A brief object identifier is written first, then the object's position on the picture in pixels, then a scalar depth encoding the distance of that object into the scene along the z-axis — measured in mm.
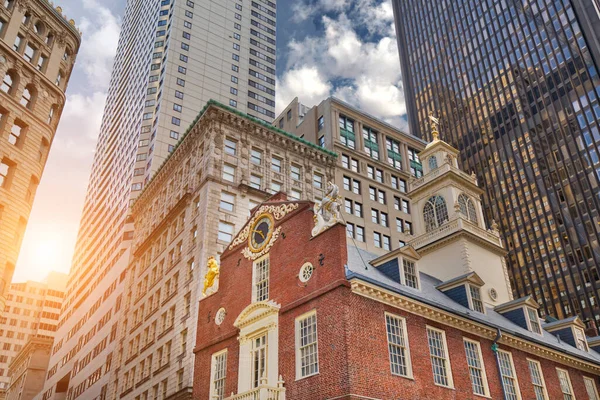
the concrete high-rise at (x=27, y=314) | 155375
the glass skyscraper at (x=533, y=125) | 105500
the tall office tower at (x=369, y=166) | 70750
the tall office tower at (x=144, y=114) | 80438
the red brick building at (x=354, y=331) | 24406
